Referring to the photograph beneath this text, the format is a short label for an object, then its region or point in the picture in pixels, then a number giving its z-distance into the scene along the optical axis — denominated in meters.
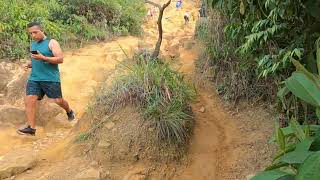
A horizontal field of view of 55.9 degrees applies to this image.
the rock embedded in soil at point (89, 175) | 2.67
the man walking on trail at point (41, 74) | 3.34
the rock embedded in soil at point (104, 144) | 2.95
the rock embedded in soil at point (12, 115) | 3.67
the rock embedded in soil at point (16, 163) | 2.85
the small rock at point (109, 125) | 3.08
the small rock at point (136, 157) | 2.89
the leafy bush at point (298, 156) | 0.98
